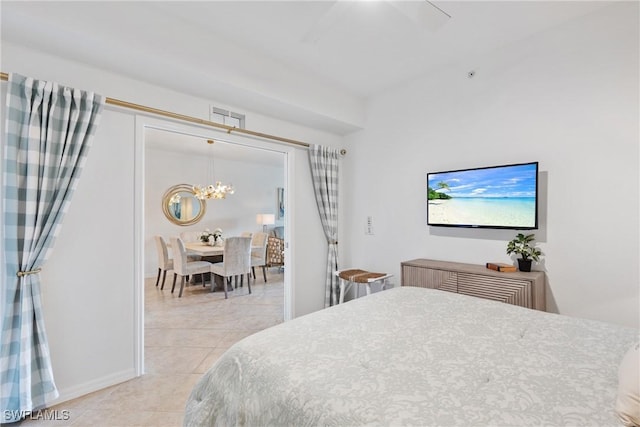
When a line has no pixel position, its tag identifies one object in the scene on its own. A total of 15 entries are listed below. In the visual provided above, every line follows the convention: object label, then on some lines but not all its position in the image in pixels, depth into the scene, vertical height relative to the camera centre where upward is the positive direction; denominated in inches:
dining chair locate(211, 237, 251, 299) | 175.3 -32.1
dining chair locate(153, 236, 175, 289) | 187.3 -32.5
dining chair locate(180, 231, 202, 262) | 238.1 -24.4
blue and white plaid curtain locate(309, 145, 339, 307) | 139.3 +4.8
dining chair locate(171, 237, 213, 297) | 174.4 -36.2
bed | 31.4 -21.3
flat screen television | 90.0 +4.4
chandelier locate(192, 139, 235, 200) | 224.2 +11.1
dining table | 190.5 -30.1
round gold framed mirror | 238.8 +0.4
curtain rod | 85.1 +29.8
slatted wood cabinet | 82.9 -22.3
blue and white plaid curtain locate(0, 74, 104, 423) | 68.6 -2.4
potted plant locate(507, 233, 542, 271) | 90.1 -12.2
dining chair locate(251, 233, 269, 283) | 216.3 -33.2
